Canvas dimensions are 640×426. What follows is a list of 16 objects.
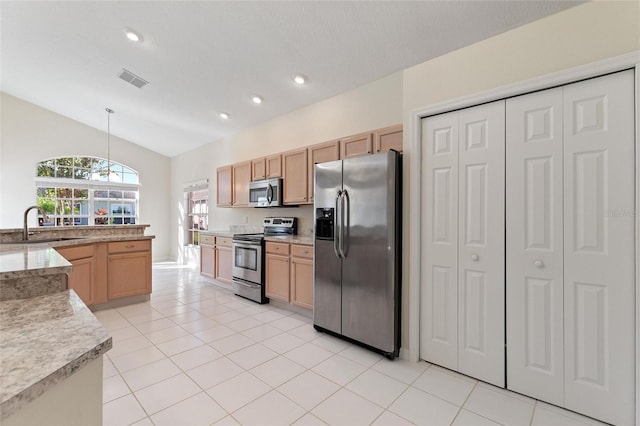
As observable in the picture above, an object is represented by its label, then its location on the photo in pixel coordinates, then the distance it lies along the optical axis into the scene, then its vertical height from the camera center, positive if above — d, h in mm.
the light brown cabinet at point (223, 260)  4582 -801
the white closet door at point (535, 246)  1920 -241
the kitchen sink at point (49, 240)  2645 -322
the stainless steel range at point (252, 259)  3963 -682
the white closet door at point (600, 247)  1717 -221
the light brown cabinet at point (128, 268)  3729 -772
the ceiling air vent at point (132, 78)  4008 +1902
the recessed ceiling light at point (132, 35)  3098 +1928
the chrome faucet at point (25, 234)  2651 -214
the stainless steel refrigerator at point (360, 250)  2490 -360
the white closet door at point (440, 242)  2340 -256
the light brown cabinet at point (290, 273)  3385 -774
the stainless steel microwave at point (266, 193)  4223 +281
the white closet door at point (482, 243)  2131 -246
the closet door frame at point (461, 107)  1683 +578
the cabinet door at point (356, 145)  3213 +768
